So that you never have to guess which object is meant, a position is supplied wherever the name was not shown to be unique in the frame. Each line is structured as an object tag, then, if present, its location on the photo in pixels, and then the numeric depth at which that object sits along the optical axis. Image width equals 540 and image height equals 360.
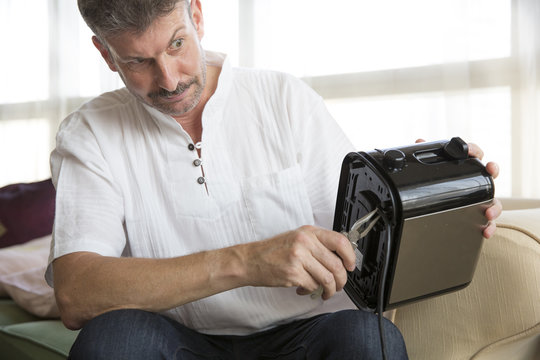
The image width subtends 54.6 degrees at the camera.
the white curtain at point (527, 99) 1.77
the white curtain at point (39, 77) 2.77
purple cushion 2.00
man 0.85
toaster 0.77
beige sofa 0.88
